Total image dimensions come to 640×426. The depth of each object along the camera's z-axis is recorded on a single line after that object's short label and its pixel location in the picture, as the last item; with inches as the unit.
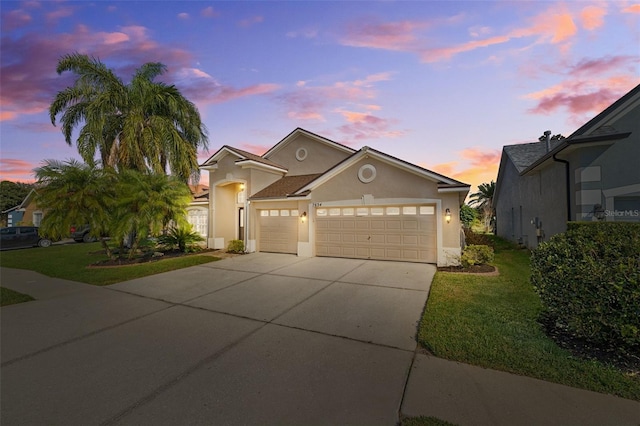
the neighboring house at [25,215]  1087.2
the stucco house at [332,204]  406.0
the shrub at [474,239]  522.0
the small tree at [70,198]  392.8
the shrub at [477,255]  371.6
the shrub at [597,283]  132.3
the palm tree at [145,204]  423.2
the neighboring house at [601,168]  292.2
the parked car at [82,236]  781.3
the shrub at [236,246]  544.7
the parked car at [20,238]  648.0
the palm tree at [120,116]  524.1
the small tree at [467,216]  996.3
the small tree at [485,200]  1119.1
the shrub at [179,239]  534.3
